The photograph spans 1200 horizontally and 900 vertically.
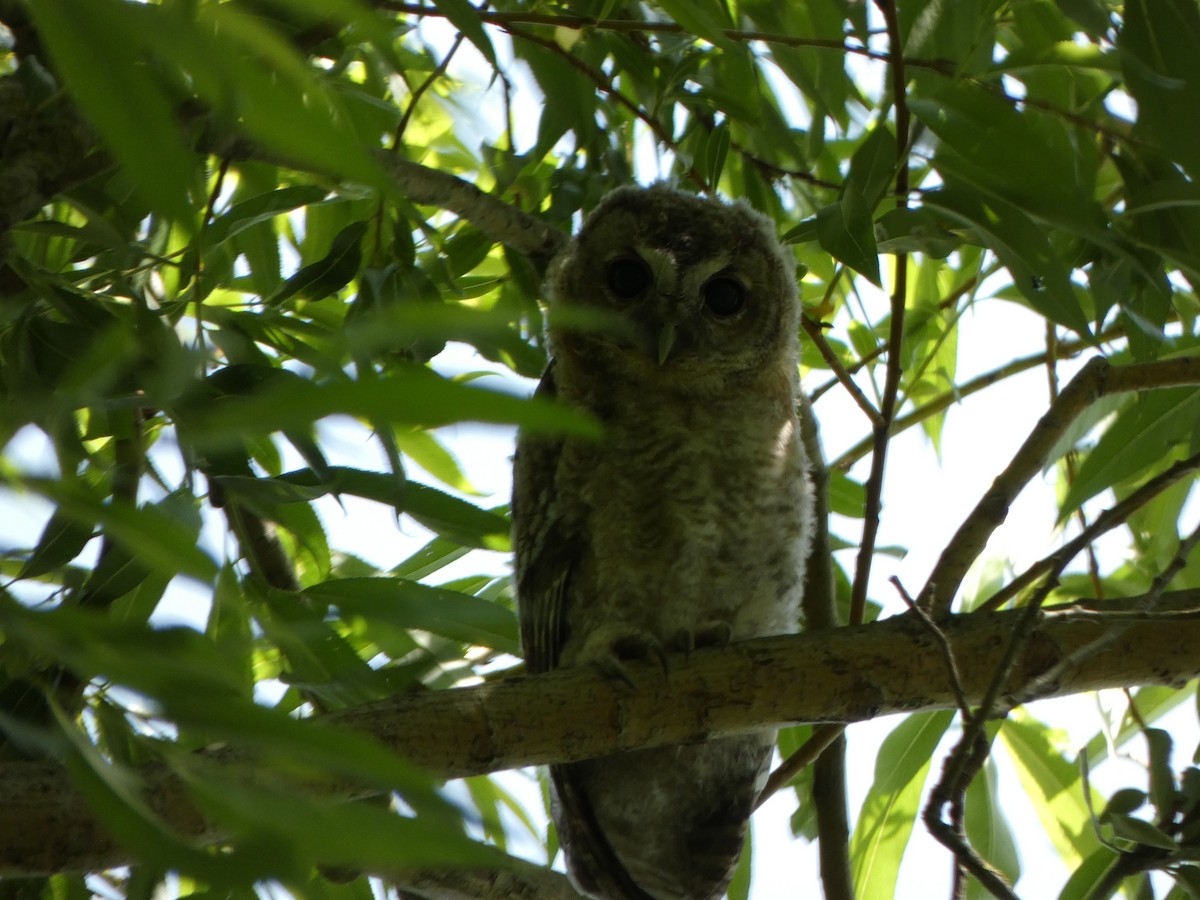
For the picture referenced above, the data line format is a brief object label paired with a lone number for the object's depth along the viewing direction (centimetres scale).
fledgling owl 735
